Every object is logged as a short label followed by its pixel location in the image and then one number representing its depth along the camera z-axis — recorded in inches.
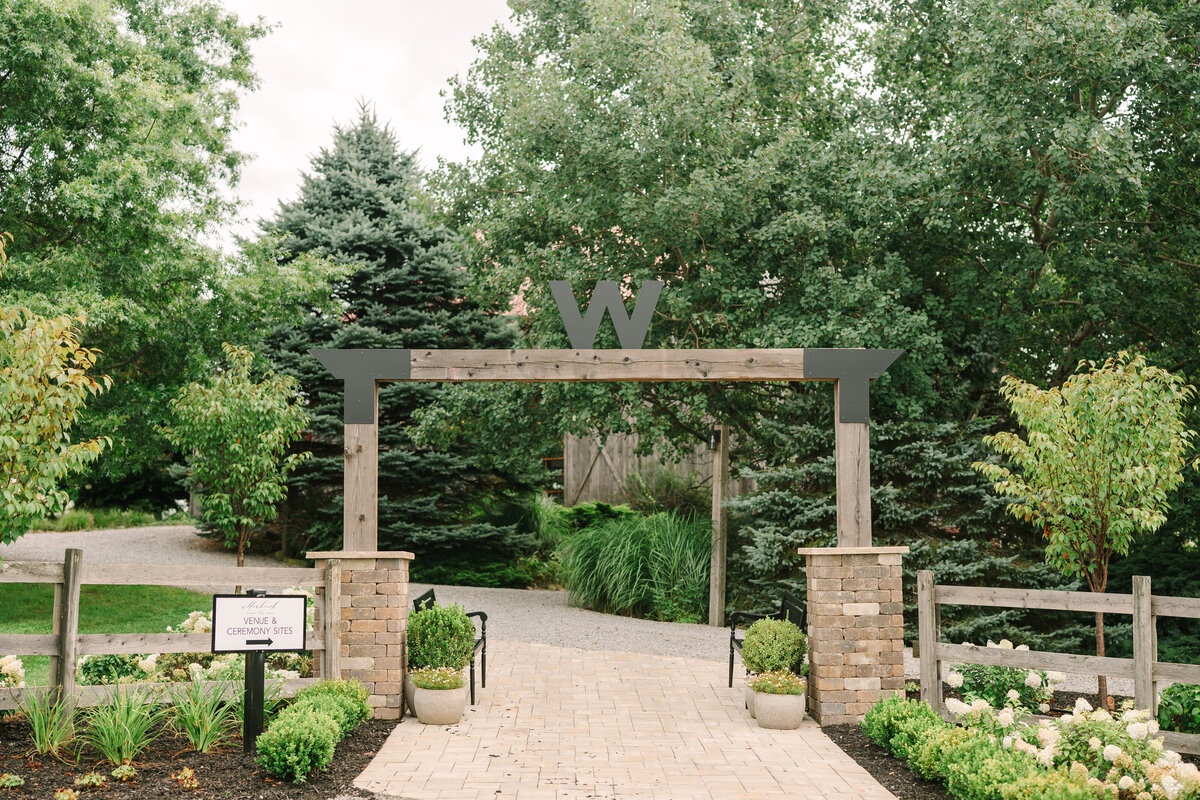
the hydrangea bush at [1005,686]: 264.1
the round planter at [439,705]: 256.7
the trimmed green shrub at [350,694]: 234.7
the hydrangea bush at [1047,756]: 160.7
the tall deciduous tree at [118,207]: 399.2
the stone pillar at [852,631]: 265.6
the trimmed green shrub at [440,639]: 268.2
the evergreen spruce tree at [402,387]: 611.2
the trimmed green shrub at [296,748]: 190.7
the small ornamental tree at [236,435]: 387.2
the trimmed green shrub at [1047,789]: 157.4
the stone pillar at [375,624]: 264.1
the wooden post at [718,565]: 472.4
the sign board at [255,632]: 209.2
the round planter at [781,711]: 256.4
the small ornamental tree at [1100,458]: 281.7
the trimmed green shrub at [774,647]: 267.3
